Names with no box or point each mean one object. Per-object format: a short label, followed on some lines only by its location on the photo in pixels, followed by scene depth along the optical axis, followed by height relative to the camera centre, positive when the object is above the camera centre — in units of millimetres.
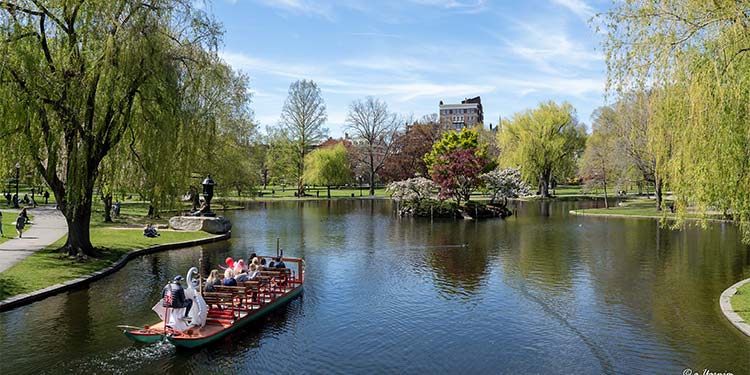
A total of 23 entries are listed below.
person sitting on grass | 31125 -2563
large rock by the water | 35250 -2403
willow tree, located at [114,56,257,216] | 23125 +2167
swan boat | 13992 -3720
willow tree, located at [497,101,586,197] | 76081 +6413
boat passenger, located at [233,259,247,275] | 18391 -2827
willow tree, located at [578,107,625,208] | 58031 +3506
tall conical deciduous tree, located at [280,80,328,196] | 84312 +10483
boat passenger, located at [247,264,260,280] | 18156 -2968
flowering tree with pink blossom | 54062 +1345
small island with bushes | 53625 -308
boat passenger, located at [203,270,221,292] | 16172 -2929
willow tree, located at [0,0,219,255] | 20078 +4482
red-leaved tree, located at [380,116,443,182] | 95375 +6328
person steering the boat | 13977 -2884
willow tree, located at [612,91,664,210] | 50031 +3864
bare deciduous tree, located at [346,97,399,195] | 96250 +9678
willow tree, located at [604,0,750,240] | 14484 +2777
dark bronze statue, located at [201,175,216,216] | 35019 -31
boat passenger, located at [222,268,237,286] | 16844 -2983
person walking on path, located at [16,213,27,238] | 27562 -1671
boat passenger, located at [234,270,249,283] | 17781 -3036
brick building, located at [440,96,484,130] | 181875 +25611
